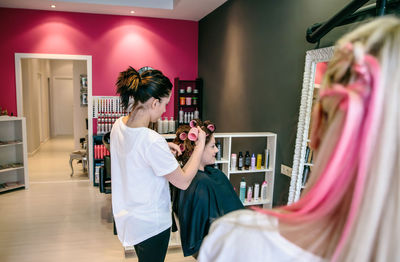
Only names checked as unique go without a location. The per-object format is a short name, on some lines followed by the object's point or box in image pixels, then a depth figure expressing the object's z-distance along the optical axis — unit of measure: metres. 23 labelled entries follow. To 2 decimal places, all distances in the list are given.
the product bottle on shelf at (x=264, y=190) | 3.34
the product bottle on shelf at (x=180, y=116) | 5.95
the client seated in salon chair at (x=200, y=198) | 2.18
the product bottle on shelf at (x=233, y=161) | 3.21
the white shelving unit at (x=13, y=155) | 4.96
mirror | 2.51
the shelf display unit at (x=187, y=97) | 5.93
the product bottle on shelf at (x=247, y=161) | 3.22
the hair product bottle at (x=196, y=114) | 5.99
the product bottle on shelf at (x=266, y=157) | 3.28
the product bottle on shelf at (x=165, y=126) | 5.74
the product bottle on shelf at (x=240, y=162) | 3.20
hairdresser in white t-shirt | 1.41
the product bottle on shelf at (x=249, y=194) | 3.25
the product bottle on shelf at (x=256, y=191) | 3.29
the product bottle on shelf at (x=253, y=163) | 3.20
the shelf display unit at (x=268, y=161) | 3.10
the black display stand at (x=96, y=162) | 5.41
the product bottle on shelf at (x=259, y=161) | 3.26
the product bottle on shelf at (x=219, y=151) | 3.14
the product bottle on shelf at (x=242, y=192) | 3.21
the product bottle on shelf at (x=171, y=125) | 5.81
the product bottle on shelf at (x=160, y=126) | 5.72
